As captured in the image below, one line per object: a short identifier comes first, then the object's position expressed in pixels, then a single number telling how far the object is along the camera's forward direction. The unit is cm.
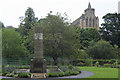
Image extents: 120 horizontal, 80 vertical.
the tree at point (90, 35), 5625
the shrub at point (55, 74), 1731
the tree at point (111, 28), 5584
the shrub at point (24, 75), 1695
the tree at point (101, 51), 4062
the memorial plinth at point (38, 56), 1980
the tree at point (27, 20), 5522
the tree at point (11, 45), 3534
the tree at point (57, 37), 3222
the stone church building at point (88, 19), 8994
